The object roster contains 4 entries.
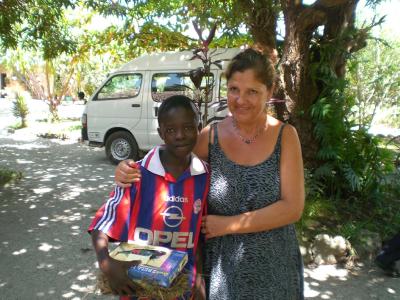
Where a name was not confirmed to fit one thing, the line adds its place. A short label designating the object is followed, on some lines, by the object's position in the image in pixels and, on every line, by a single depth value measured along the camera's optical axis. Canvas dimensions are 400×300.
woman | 1.47
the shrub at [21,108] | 15.06
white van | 7.70
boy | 1.48
